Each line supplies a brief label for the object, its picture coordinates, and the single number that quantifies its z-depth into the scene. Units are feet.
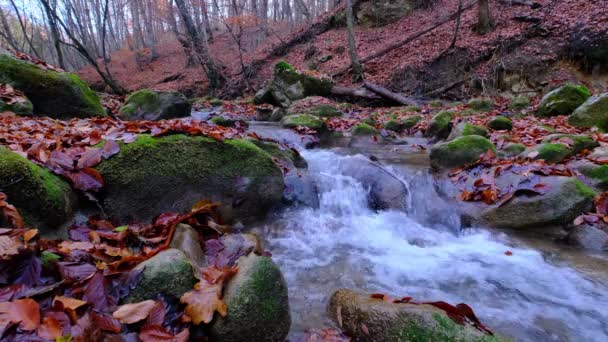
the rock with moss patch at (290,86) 42.78
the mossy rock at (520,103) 32.37
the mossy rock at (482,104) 33.22
